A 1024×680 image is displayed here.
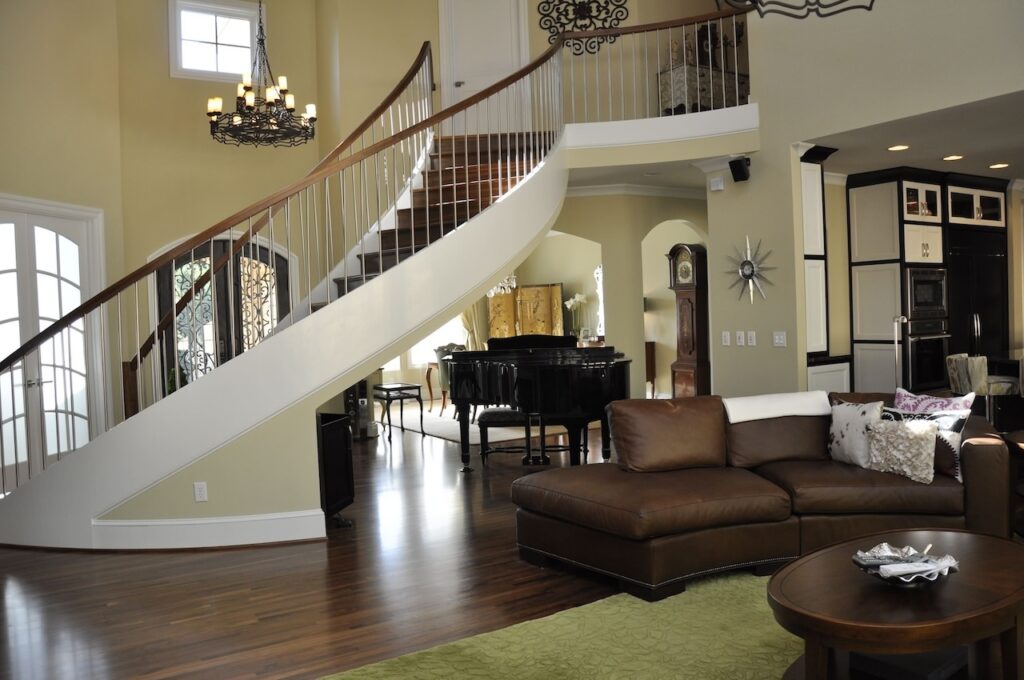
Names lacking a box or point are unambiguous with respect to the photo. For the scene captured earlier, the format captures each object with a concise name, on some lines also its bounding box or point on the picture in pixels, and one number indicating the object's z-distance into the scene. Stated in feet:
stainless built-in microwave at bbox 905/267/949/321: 24.12
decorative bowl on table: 8.82
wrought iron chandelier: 22.13
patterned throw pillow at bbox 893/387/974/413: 14.30
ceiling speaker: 22.17
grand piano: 21.57
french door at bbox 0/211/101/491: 20.20
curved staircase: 16.43
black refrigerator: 25.82
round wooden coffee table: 7.98
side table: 29.35
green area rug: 10.22
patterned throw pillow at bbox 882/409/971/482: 13.80
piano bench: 23.63
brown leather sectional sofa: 12.76
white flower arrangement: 41.93
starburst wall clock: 22.29
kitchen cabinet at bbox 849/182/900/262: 23.97
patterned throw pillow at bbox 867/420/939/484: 13.67
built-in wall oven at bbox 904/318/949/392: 24.17
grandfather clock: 32.17
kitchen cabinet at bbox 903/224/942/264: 24.11
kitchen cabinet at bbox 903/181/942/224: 24.17
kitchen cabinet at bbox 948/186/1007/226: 25.93
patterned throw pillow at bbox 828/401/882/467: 14.55
